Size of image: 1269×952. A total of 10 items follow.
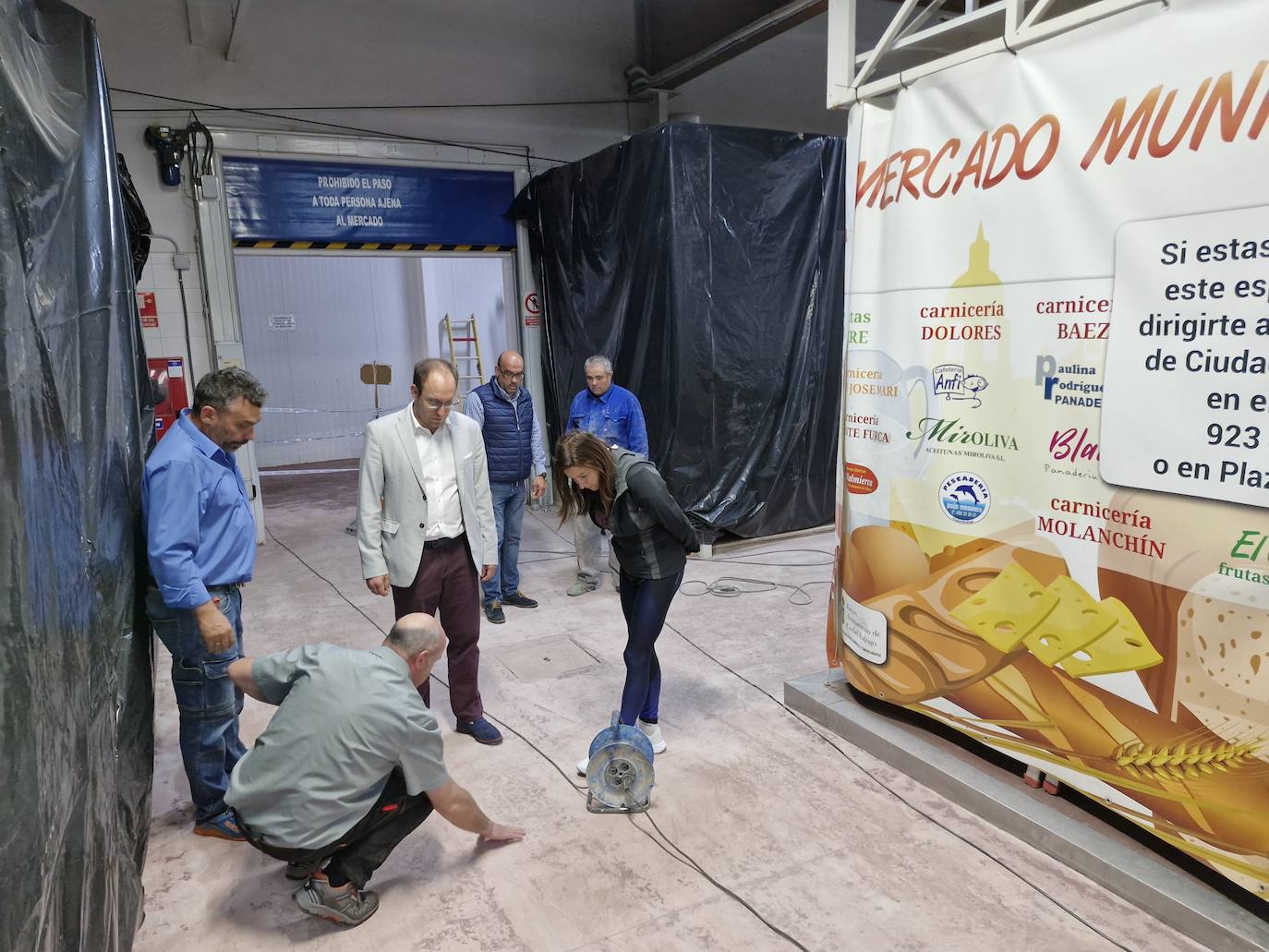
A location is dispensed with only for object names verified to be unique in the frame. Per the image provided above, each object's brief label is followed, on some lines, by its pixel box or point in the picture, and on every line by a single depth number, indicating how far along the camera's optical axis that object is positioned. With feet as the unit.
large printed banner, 7.29
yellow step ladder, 32.45
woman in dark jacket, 9.95
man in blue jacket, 16.60
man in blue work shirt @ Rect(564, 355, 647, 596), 16.81
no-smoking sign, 25.52
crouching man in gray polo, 7.23
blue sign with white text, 22.00
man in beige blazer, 10.50
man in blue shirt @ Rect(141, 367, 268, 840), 8.23
